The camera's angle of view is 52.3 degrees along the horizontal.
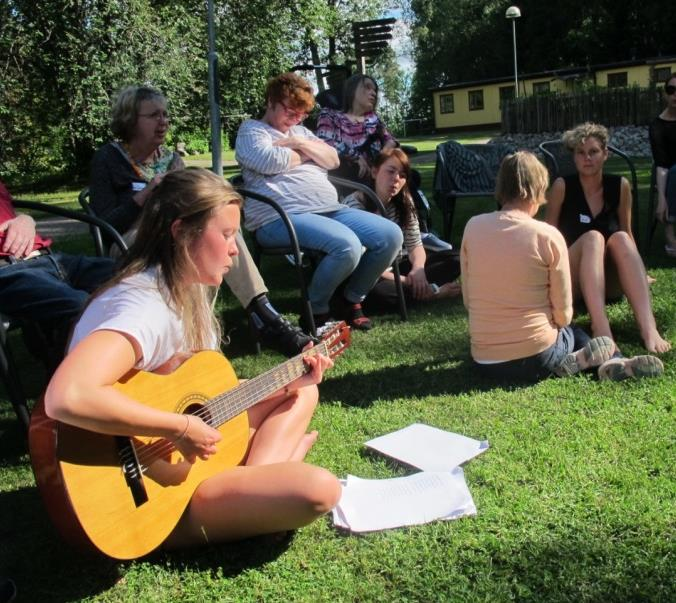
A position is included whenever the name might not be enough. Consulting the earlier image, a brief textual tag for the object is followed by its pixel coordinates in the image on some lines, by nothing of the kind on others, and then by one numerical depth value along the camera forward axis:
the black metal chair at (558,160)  5.49
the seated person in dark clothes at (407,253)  4.62
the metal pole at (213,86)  9.70
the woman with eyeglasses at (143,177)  3.65
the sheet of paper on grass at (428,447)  2.52
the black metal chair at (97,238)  3.45
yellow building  33.25
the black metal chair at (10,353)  2.56
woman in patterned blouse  5.53
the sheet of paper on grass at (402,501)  2.17
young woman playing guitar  1.69
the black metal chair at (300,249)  3.81
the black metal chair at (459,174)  6.33
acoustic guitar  1.70
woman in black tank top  3.55
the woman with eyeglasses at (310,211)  4.11
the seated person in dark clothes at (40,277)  2.70
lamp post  28.81
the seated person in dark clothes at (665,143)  5.66
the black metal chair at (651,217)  5.62
